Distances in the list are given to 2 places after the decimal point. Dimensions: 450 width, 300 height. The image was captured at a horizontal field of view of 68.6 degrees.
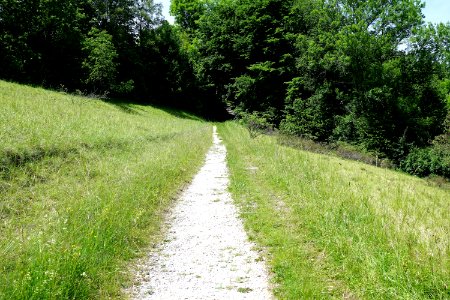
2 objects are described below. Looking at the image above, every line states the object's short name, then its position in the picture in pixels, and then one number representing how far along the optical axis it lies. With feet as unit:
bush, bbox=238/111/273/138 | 88.21
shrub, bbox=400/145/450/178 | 110.01
